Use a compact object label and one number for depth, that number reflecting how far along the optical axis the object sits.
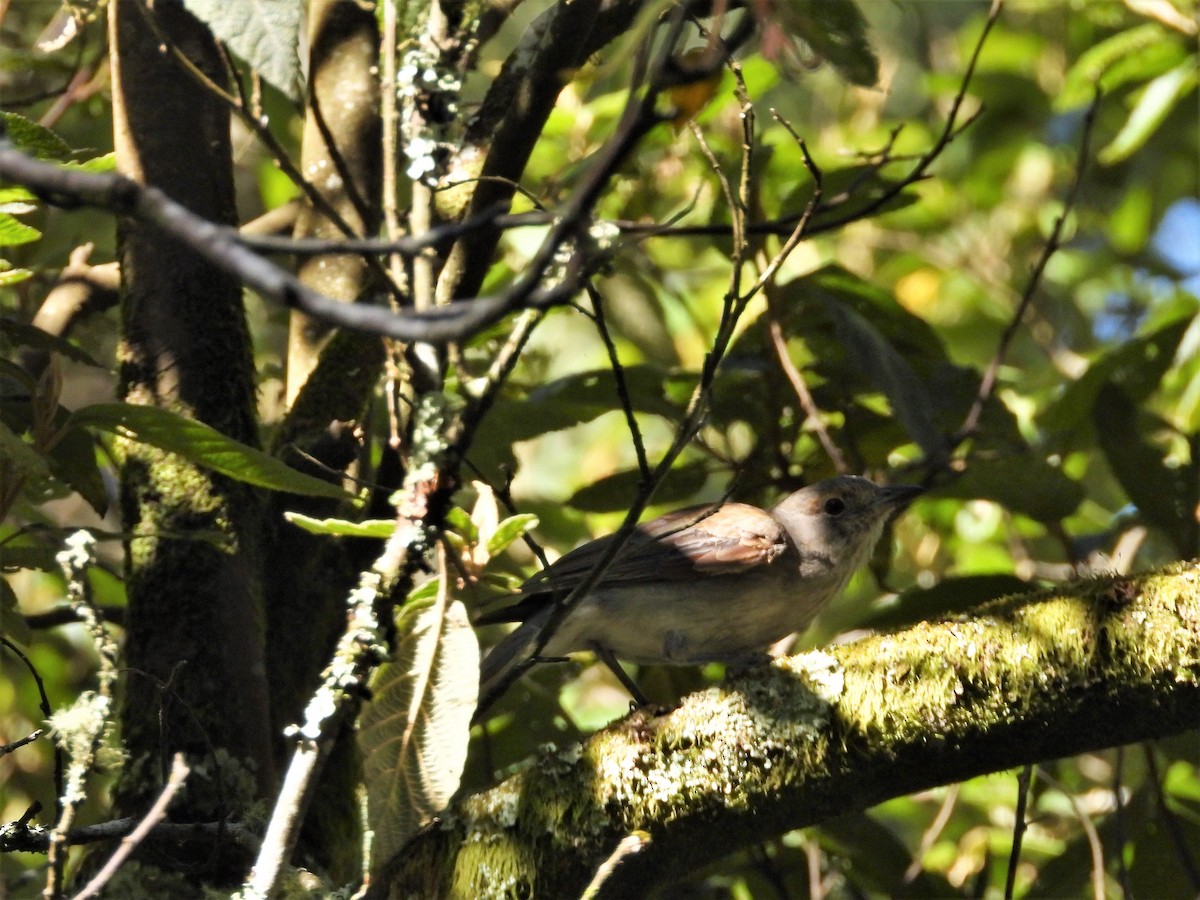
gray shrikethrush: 9.31
